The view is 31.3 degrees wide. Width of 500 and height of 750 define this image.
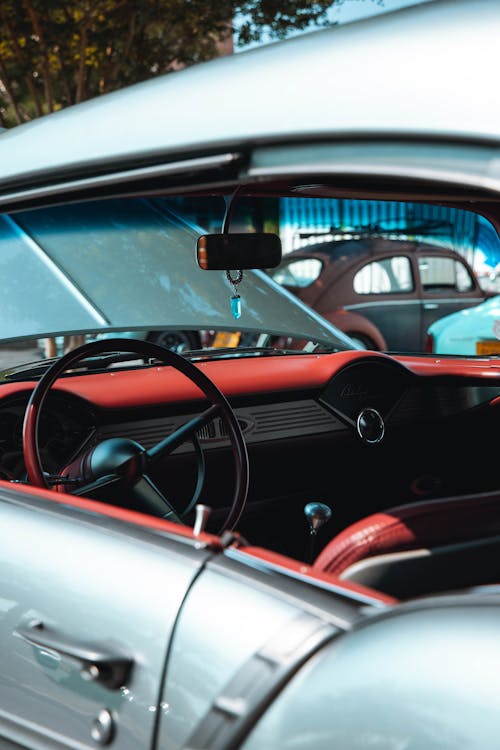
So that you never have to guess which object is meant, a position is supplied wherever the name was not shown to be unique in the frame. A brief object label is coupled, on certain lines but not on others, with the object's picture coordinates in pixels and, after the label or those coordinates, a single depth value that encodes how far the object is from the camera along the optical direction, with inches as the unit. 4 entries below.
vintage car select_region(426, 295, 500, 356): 272.4
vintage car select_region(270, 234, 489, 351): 426.0
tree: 481.1
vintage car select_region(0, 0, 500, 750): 39.9
